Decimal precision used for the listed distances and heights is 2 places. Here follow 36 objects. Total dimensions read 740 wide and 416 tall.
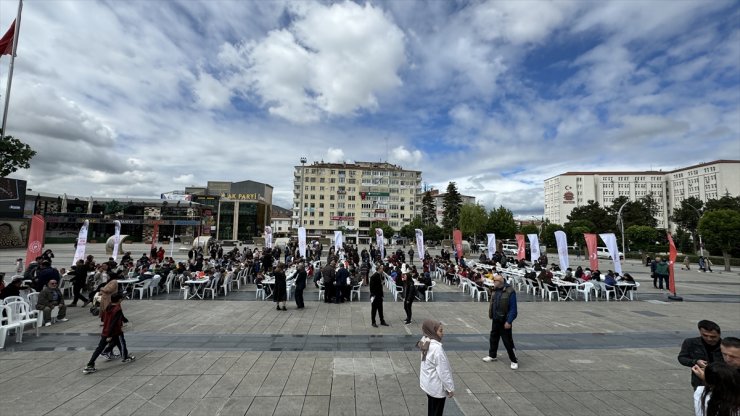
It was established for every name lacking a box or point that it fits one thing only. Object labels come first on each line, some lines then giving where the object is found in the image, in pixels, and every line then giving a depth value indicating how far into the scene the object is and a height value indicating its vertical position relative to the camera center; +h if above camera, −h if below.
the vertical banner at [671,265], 14.41 -1.14
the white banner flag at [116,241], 17.75 -0.51
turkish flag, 17.62 +10.00
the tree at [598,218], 66.69 +4.01
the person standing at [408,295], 9.62 -1.70
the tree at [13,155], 18.77 +4.32
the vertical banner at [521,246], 22.69 -0.65
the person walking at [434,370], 3.57 -1.44
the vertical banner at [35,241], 13.54 -0.41
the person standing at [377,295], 9.38 -1.66
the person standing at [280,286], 11.12 -1.72
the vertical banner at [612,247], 15.49 -0.42
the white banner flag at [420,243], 19.40 -0.43
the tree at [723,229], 30.39 +0.96
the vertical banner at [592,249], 16.00 -0.53
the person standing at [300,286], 11.60 -1.79
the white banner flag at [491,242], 25.94 -0.42
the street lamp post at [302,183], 89.80 +13.69
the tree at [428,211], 83.06 +6.18
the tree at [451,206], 74.62 +6.65
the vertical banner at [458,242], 22.54 -0.39
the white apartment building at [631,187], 110.87 +18.84
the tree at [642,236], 42.09 +0.32
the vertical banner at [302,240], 19.67 -0.35
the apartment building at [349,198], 90.75 +10.20
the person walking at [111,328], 5.81 -1.72
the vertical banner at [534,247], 21.86 -0.67
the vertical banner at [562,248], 16.73 -0.55
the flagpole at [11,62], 18.23 +9.27
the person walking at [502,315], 6.27 -1.47
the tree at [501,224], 59.62 +2.25
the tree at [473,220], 62.47 +3.08
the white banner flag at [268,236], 24.89 -0.17
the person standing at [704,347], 3.54 -1.17
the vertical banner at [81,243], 14.95 -0.52
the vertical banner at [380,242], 24.14 -0.49
